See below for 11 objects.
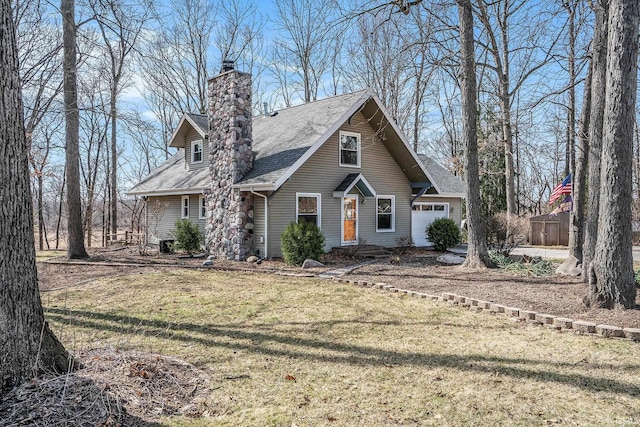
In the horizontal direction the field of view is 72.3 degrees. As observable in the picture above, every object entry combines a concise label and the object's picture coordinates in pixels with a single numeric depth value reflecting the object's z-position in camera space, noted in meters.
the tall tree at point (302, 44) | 26.30
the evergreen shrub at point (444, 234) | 16.53
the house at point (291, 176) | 13.62
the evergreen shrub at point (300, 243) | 12.42
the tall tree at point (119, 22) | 7.07
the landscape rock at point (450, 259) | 12.93
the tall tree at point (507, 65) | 16.52
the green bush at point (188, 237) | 15.96
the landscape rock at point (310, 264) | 12.05
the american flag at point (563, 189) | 13.88
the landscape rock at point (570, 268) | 9.98
